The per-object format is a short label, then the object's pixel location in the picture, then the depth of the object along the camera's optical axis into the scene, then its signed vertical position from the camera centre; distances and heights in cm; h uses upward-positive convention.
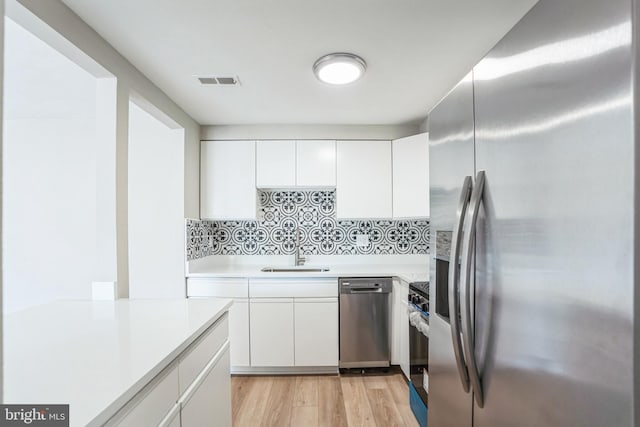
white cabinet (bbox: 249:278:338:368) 278 -91
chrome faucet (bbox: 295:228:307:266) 329 -39
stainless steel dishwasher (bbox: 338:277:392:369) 278 -94
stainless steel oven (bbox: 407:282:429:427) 190 -81
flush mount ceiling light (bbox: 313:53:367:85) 183 +85
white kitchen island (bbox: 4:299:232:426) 80 -43
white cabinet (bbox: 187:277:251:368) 279 -71
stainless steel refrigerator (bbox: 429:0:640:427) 54 -2
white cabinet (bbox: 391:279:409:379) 262 -92
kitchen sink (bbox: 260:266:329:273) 321 -52
